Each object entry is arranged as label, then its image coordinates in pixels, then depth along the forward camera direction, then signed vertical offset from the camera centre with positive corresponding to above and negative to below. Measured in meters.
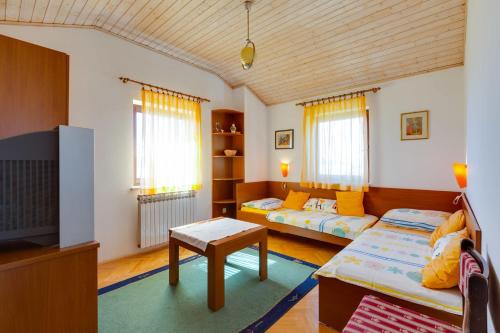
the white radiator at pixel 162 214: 3.21 -0.69
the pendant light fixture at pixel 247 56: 2.17 +1.00
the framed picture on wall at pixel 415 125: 3.16 +0.54
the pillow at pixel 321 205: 3.70 -0.63
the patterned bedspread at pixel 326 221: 2.99 -0.76
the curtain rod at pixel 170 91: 3.09 +1.11
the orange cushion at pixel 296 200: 4.02 -0.58
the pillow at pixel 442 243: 1.74 -0.60
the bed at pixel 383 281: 1.44 -0.79
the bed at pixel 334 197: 3.04 -0.52
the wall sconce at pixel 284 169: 4.48 -0.06
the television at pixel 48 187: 1.05 -0.10
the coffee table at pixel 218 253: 2.00 -0.80
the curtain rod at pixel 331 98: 3.49 +1.11
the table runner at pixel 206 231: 2.16 -0.65
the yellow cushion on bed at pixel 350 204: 3.48 -0.57
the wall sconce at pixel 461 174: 2.47 -0.09
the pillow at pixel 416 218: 2.74 -0.63
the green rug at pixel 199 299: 1.84 -1.21
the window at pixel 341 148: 3.61 +0.28
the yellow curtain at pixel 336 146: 3.58 +0.32
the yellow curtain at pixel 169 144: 3.27 +0.32
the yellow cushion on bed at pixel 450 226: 2.14 -0.56
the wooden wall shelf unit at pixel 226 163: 4.25 +0.05
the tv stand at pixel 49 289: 0.99 -0.55
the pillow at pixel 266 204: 4.00 -0.66
